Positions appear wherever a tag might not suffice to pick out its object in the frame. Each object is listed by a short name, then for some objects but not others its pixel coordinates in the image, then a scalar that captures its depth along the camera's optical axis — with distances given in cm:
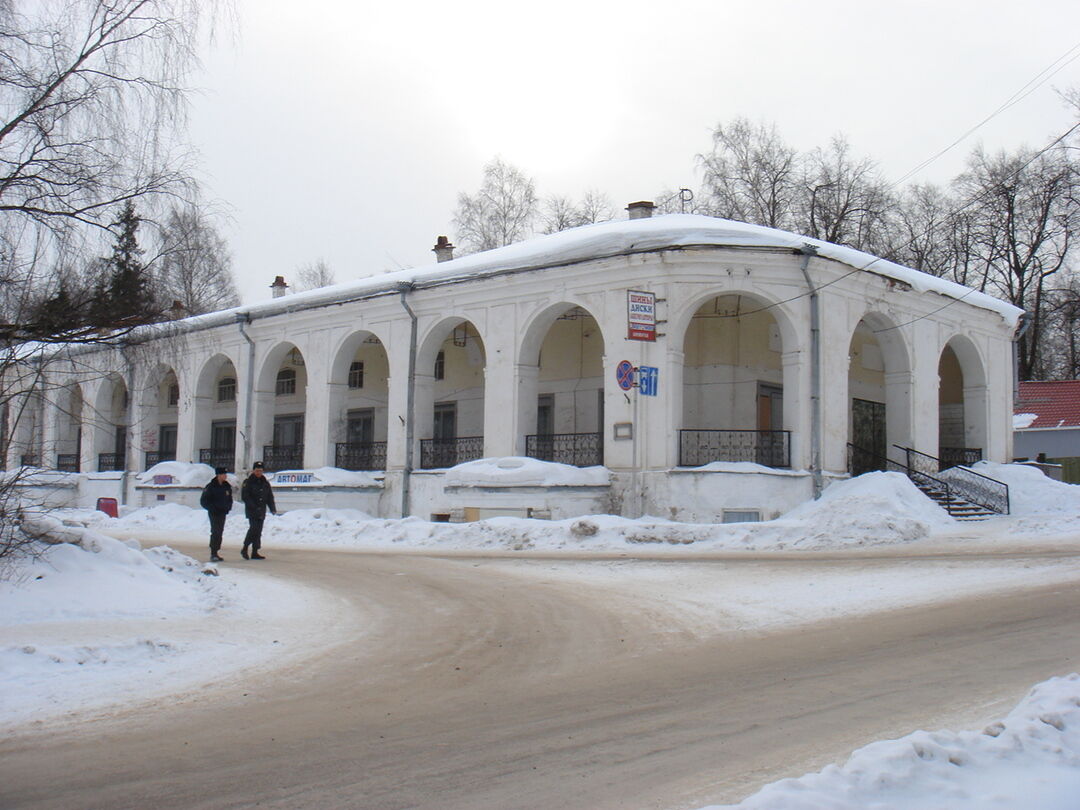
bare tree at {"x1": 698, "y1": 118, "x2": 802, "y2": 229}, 4566
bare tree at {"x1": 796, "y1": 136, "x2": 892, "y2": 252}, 4531
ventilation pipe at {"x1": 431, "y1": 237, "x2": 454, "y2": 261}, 3353
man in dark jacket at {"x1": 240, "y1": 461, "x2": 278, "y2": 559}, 1659
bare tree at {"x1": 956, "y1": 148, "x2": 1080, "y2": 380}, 4175
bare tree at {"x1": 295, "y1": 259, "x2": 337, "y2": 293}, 6912
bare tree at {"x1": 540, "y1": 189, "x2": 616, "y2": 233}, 5166
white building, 2172
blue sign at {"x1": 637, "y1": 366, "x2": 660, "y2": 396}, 2158
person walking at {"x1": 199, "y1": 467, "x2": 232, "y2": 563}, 1641
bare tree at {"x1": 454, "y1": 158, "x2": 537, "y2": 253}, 5144
